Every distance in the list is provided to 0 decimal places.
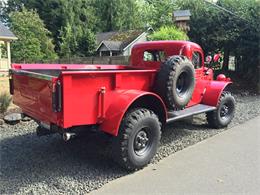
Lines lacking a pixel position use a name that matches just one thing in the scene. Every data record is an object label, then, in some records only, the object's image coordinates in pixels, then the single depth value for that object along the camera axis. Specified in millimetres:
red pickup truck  2997
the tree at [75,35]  24746
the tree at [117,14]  31202
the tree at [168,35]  9514
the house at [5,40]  16848
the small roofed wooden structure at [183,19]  10472
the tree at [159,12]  22906
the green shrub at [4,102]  5663
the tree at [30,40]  21650
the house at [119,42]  24878
